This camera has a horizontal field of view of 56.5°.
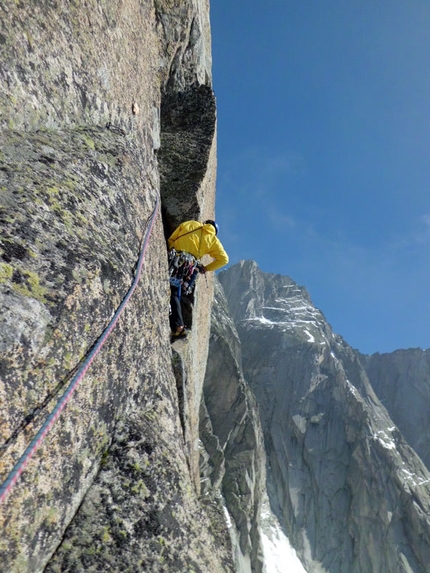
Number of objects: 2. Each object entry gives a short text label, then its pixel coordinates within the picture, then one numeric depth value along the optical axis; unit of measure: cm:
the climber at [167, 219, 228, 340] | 948
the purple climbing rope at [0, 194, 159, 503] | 254
